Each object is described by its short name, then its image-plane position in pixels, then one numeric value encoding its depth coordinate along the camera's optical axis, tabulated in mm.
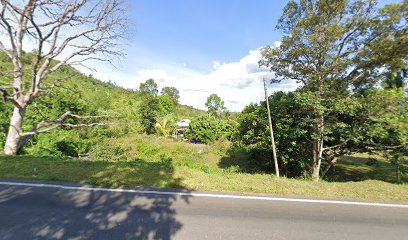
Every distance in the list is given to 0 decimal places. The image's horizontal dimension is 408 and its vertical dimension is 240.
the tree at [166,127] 29647
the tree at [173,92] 65750
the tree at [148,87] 55594
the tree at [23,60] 8438
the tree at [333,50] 7594
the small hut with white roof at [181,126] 35478
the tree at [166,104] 47994
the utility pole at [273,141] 9680
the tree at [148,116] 31531
